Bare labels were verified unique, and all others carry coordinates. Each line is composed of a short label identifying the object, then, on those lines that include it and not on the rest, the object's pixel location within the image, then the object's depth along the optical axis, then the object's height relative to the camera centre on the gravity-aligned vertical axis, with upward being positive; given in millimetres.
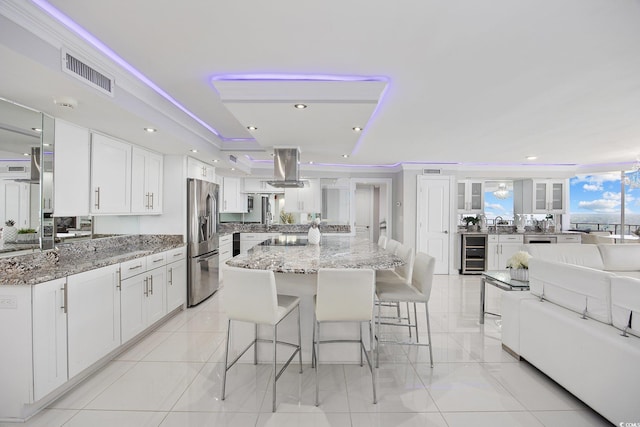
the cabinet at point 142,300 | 2963 -963
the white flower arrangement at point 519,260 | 3389 -518
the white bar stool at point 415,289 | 2631 -687
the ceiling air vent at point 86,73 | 1859 +902
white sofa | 1798 -826
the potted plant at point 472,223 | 6754 -209
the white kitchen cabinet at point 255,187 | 7027 +568
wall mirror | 2326 +291
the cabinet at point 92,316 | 2312 -877
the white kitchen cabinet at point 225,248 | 5793 -736
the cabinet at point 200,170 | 4492 +658
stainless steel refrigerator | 4344 -437
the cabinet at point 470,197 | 6977 +386
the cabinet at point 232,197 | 6633 +321
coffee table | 3244 -757
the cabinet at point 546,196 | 6844 +414
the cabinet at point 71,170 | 2637 +364
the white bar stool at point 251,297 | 2104 -605
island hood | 4375 +659
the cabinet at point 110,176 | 3041 +370
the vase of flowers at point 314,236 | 3820 -302
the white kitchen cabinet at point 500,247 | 6535 -712
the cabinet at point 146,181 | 3668 +372
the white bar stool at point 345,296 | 2164 -603
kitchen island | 2592 -809
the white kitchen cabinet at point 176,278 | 3852 -895
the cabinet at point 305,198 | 7078 +323
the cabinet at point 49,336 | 2025 -882
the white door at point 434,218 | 6617 -100
